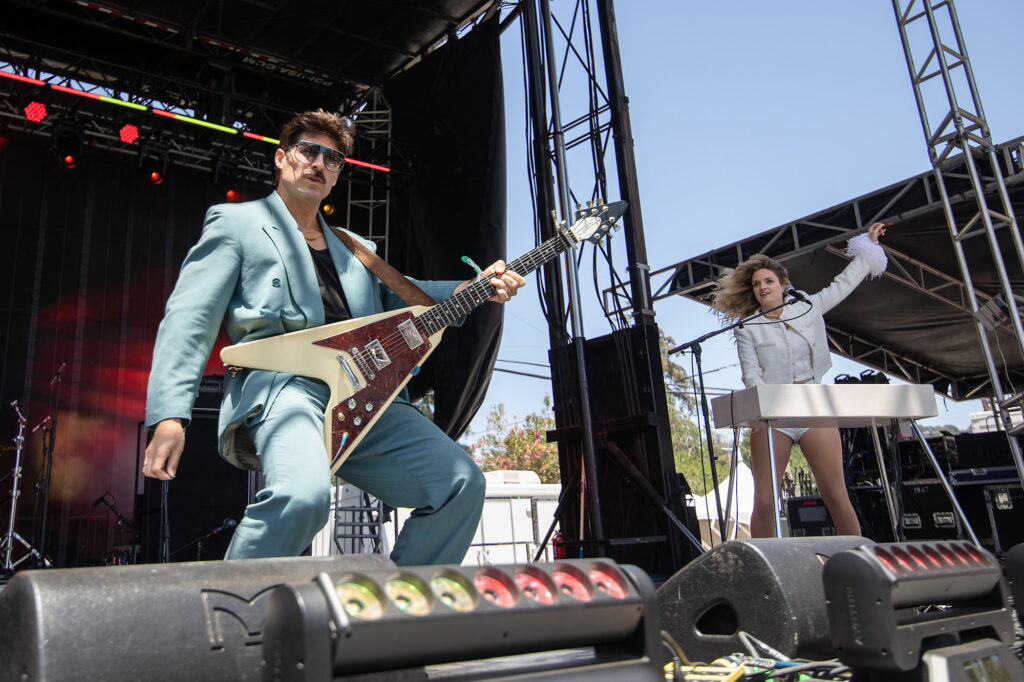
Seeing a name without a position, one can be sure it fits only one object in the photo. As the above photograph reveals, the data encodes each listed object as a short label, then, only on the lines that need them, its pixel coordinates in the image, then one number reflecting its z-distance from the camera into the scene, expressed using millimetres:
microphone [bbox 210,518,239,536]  7332
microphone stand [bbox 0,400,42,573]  7383
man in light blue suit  1881
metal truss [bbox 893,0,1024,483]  6070
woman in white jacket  3855
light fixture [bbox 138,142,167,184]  9742
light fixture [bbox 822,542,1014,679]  1229
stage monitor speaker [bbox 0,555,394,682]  1007
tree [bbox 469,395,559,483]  28891
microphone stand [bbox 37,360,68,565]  7030
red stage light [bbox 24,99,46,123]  8914
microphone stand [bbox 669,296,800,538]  3934
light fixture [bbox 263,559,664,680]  834
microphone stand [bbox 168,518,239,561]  7340
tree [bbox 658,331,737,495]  32219
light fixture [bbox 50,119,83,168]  9203
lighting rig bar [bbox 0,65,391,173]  8664
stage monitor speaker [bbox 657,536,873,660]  1709
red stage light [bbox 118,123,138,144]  9312
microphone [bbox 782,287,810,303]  4109
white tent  12648
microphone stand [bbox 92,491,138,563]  7233
